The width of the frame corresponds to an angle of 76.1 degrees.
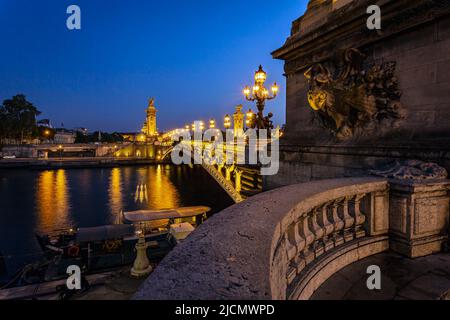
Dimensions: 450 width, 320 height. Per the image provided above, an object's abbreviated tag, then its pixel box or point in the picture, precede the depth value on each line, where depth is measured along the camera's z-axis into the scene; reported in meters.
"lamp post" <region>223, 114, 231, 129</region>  27.22
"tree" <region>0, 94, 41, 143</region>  85.75
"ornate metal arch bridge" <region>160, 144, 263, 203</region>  18.03
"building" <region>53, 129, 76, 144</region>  166.00
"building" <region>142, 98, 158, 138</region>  118.38
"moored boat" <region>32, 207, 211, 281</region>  14.14
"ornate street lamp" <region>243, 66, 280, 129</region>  14.33
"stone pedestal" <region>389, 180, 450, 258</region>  3.96
